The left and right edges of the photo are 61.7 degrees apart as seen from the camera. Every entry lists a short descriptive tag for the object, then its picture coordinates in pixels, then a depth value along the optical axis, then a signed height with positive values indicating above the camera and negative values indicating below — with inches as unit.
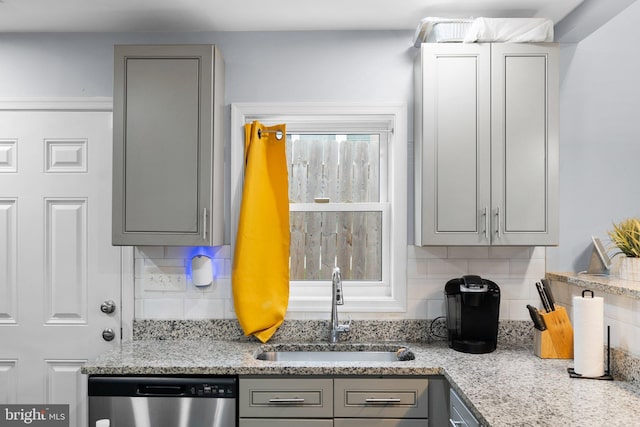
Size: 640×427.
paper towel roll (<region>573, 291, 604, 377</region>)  82.8 -19.2
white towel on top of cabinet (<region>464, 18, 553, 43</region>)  99.5 +34.3
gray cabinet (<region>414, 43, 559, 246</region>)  99.8 +13.2
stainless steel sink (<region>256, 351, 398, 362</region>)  106.1 -28.6
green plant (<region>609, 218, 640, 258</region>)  88.0 -3.9
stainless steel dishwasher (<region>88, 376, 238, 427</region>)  89.7 -31.8
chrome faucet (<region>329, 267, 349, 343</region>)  105.2 -18.3
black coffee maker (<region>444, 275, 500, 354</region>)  99.9 -19.1
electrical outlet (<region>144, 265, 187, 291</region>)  112.3 -14.1
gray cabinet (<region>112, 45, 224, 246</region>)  100.0 +12.2
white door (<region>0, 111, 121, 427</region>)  111.4 -7.9
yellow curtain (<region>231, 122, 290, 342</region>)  108.0 -5.3
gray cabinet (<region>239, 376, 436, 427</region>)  90.3 -31.5
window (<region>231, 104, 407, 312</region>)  116.4 +1.7
